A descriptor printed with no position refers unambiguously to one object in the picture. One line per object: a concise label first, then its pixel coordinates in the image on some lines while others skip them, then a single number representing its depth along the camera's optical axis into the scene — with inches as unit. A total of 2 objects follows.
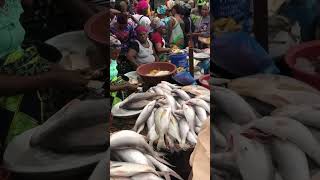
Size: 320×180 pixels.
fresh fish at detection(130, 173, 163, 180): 56.0
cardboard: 54.9
